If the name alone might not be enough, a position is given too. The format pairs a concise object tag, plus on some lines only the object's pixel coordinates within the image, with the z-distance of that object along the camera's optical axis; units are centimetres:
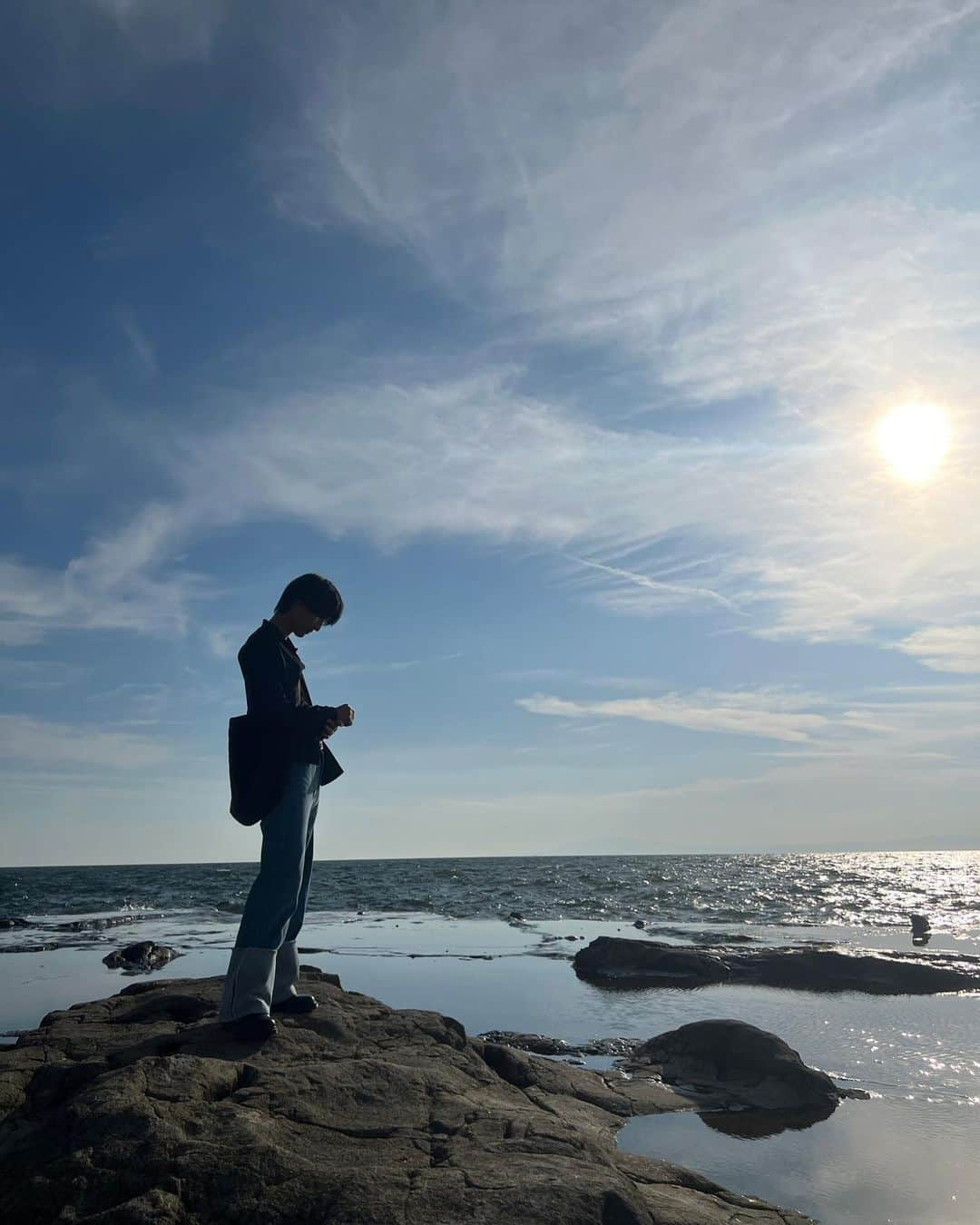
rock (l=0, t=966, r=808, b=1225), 287
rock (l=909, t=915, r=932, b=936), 1980
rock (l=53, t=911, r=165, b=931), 2375
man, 453
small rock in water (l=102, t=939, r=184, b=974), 1390
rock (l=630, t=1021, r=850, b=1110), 614
